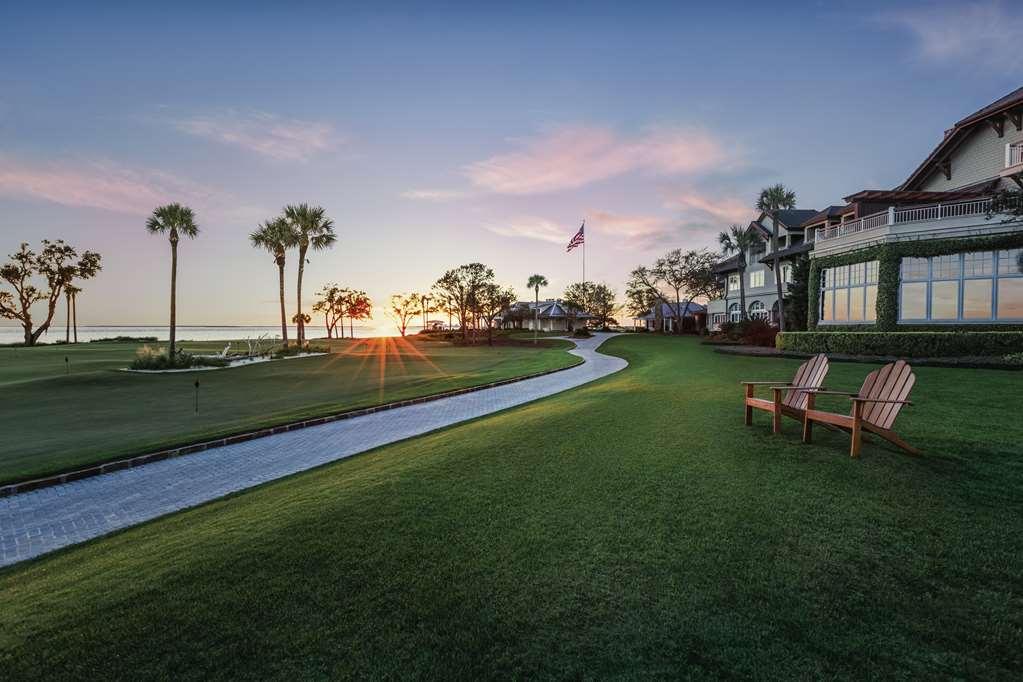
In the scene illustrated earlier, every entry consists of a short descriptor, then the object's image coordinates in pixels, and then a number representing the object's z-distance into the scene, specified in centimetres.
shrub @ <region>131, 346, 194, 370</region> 2558
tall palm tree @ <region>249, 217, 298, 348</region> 4000
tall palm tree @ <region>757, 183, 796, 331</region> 3447
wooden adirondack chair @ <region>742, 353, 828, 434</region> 743
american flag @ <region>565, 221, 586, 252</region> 4209
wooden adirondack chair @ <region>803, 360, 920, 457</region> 618
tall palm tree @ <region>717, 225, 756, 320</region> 4425
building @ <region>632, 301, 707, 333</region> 6561
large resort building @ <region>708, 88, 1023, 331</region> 1888
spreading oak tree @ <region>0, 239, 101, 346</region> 5778
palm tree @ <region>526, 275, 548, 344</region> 7373
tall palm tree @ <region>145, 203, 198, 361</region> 2847
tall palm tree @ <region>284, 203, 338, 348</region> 4031
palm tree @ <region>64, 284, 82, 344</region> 6166
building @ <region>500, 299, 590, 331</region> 8452
